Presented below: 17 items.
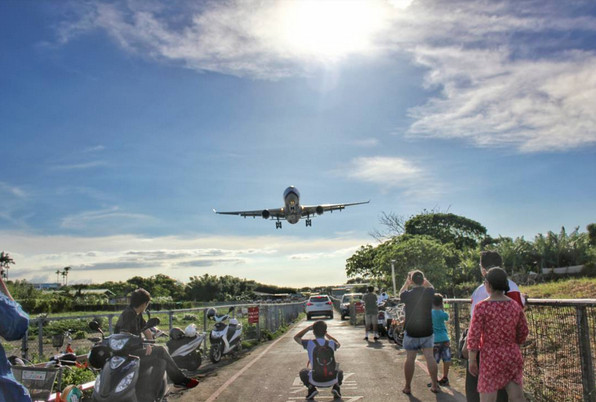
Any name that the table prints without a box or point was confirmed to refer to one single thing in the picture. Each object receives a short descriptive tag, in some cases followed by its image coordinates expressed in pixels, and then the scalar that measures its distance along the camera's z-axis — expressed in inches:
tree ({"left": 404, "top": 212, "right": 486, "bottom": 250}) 2726.4
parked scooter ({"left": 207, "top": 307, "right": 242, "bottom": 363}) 493.7
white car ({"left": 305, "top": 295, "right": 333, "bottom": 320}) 1307.8
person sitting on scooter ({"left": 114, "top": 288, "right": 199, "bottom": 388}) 241.0
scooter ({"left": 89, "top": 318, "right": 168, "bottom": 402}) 212.5
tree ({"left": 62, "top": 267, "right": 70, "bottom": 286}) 6628.9
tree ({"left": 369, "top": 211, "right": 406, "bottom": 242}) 2696.9
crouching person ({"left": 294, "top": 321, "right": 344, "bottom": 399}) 295.0
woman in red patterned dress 178.9
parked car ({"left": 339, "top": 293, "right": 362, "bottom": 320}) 1248.8
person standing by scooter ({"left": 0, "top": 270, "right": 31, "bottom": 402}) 109.7
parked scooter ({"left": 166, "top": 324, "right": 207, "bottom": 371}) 404.8
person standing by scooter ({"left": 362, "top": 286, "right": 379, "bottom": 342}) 665.6
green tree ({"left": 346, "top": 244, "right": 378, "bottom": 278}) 2804.1
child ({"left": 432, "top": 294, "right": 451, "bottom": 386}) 358.5
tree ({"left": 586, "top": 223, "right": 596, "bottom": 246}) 1939.0
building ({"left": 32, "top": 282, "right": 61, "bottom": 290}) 6592.5
